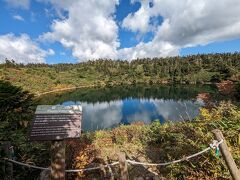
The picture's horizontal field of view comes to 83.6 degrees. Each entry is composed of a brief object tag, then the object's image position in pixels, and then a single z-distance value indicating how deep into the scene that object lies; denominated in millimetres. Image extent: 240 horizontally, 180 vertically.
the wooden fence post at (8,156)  3155
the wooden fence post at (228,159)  2491
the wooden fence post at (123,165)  2603
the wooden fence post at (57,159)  2677
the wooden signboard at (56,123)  2632
